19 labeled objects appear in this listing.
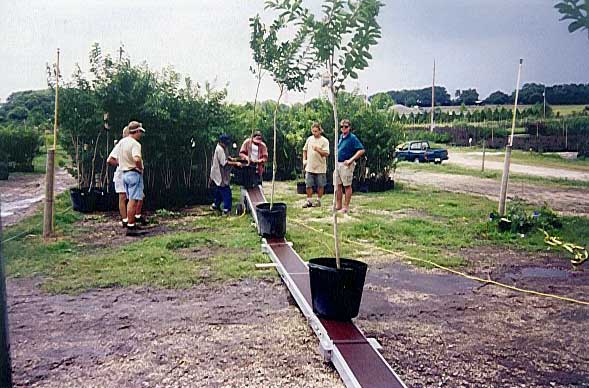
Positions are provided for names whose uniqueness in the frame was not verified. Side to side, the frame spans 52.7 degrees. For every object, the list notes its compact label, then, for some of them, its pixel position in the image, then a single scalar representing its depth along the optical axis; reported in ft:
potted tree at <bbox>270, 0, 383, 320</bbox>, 10.10
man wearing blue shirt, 24.44
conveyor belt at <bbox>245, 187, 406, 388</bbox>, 8.26
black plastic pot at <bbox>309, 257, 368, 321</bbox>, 10.34
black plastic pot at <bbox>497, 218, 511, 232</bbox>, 21.74
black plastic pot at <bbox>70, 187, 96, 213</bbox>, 25.14
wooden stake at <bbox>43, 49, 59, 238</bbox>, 19.02
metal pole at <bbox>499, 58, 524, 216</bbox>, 22.25
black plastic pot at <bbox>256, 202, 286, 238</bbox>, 18.44
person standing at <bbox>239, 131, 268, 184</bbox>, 26.35
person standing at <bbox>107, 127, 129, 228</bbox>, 21.84
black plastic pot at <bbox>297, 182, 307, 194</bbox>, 33.94
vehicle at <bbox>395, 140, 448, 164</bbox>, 62.44
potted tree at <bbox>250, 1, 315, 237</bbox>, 17.04
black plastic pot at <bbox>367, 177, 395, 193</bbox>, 35.32
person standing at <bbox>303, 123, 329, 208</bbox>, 25.90
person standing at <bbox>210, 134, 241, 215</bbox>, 24.45
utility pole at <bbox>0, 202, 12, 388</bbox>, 4.79
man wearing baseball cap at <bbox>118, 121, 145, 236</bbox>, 20.83
